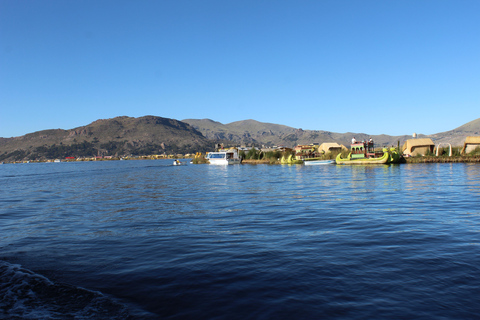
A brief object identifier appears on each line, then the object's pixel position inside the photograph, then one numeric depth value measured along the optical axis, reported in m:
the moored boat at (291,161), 89.87
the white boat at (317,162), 79.94
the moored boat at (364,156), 66.94
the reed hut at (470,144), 64.56
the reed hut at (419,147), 75.49
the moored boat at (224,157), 108.48
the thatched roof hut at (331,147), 111.56
